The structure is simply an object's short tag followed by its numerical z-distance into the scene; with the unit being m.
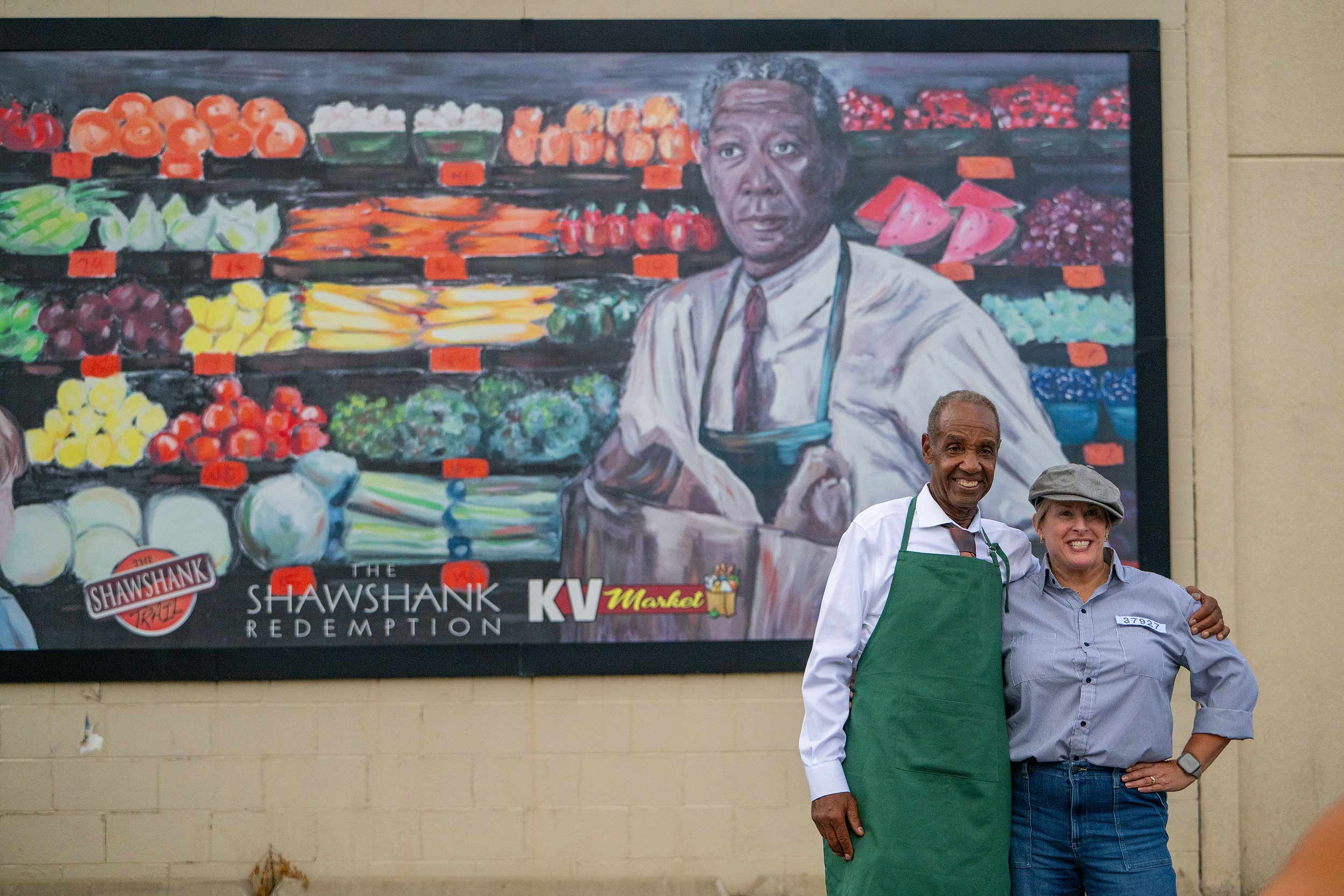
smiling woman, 2.66
